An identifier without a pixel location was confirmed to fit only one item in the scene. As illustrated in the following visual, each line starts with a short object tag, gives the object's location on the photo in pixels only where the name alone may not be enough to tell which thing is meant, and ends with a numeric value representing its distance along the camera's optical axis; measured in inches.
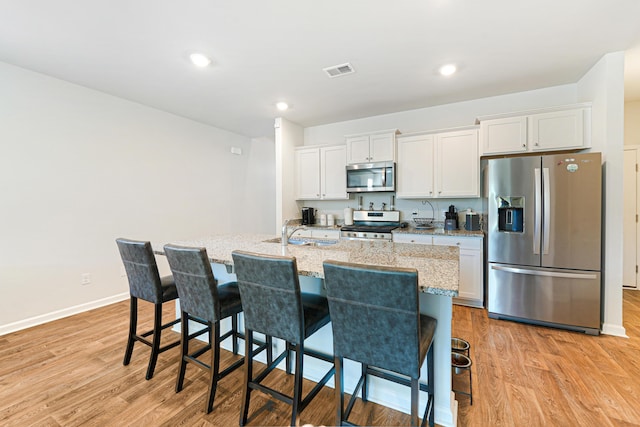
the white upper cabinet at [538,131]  117.4
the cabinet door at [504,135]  126.4
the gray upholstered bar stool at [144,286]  77.4
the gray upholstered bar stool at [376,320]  45.8
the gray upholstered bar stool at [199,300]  66.9
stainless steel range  151.1
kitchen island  61.2
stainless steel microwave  156.0
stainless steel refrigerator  105.8
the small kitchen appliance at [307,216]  185.8
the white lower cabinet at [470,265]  129.6
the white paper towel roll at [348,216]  174.4
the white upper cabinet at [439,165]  139.4
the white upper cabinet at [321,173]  173.8
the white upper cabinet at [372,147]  156.1
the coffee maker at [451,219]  144.0
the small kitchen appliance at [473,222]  141.1
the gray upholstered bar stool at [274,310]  56.1
